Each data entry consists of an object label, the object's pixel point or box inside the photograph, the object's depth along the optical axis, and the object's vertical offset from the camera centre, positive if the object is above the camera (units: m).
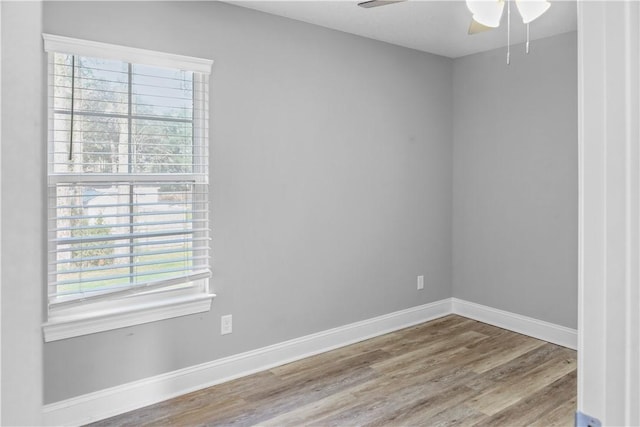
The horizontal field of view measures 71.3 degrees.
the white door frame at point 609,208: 0.52 +0.01
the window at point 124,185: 2.37 +0.17
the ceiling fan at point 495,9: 1.97 +0.93
